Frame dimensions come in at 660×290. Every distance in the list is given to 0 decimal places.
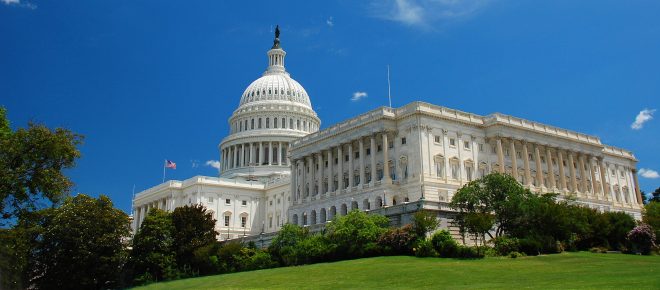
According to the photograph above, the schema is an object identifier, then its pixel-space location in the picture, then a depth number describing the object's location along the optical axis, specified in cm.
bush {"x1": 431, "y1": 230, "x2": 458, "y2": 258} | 5253
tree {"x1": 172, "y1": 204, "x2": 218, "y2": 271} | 6844
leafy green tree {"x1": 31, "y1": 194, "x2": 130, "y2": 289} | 6125
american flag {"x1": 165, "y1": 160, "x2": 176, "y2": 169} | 11688
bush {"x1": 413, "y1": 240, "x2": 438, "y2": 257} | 5266
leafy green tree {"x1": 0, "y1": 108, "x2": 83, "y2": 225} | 4441
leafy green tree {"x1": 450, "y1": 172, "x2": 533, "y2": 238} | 5875
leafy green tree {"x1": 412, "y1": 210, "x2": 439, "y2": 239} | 5519
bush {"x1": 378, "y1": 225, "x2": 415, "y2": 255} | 5506
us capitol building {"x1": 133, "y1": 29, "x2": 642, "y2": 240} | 8150
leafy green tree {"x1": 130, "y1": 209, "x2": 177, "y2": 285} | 6556
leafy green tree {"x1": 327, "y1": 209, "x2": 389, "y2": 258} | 5709
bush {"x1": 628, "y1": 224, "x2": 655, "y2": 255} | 5772
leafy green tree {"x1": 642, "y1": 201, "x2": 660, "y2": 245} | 6315
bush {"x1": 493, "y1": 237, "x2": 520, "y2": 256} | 5294
